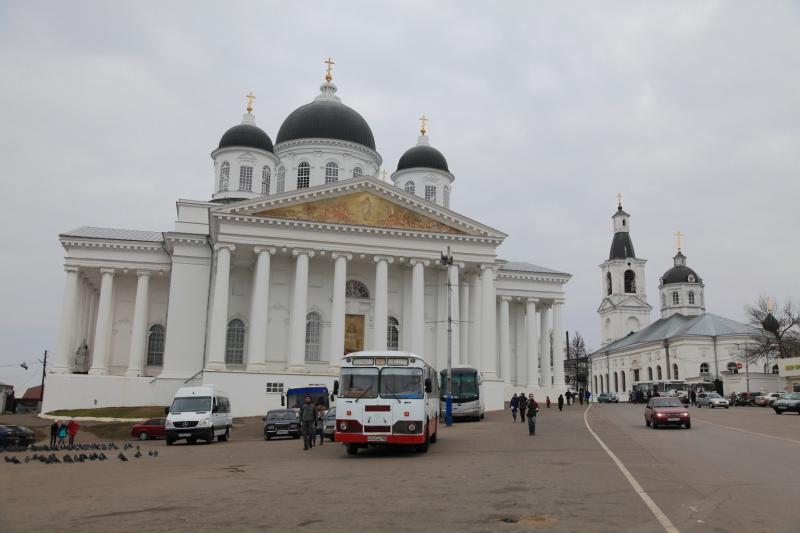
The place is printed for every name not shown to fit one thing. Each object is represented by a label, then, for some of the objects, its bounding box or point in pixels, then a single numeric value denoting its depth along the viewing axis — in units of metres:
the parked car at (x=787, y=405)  42.78
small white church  87.69
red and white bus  18.98
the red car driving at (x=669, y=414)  28.14
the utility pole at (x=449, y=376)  34.03
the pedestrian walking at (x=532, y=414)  25.98
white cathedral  42.62
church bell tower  119.25
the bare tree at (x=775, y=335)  75.12
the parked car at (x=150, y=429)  32.00
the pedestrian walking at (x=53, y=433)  27.70
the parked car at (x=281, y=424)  29.05
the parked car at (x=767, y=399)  56.81
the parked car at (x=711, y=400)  53.09
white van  26.89
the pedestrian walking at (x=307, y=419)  21.72
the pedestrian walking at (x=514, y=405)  35.57
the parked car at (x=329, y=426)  27.41
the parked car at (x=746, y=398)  62.12
